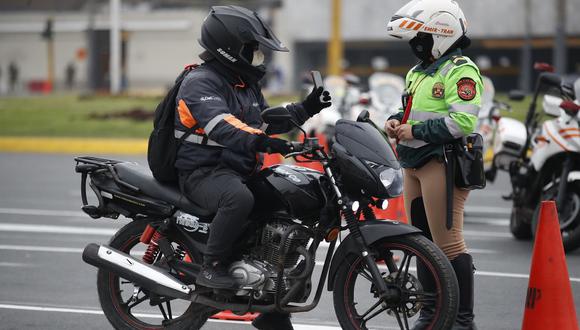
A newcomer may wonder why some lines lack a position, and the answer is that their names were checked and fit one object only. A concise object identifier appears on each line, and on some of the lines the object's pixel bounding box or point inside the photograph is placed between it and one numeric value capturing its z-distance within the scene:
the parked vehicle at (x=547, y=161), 18.45
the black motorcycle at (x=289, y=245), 10.82
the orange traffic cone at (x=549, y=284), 11.46
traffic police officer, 11.76
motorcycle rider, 11.06
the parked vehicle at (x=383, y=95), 27.80
